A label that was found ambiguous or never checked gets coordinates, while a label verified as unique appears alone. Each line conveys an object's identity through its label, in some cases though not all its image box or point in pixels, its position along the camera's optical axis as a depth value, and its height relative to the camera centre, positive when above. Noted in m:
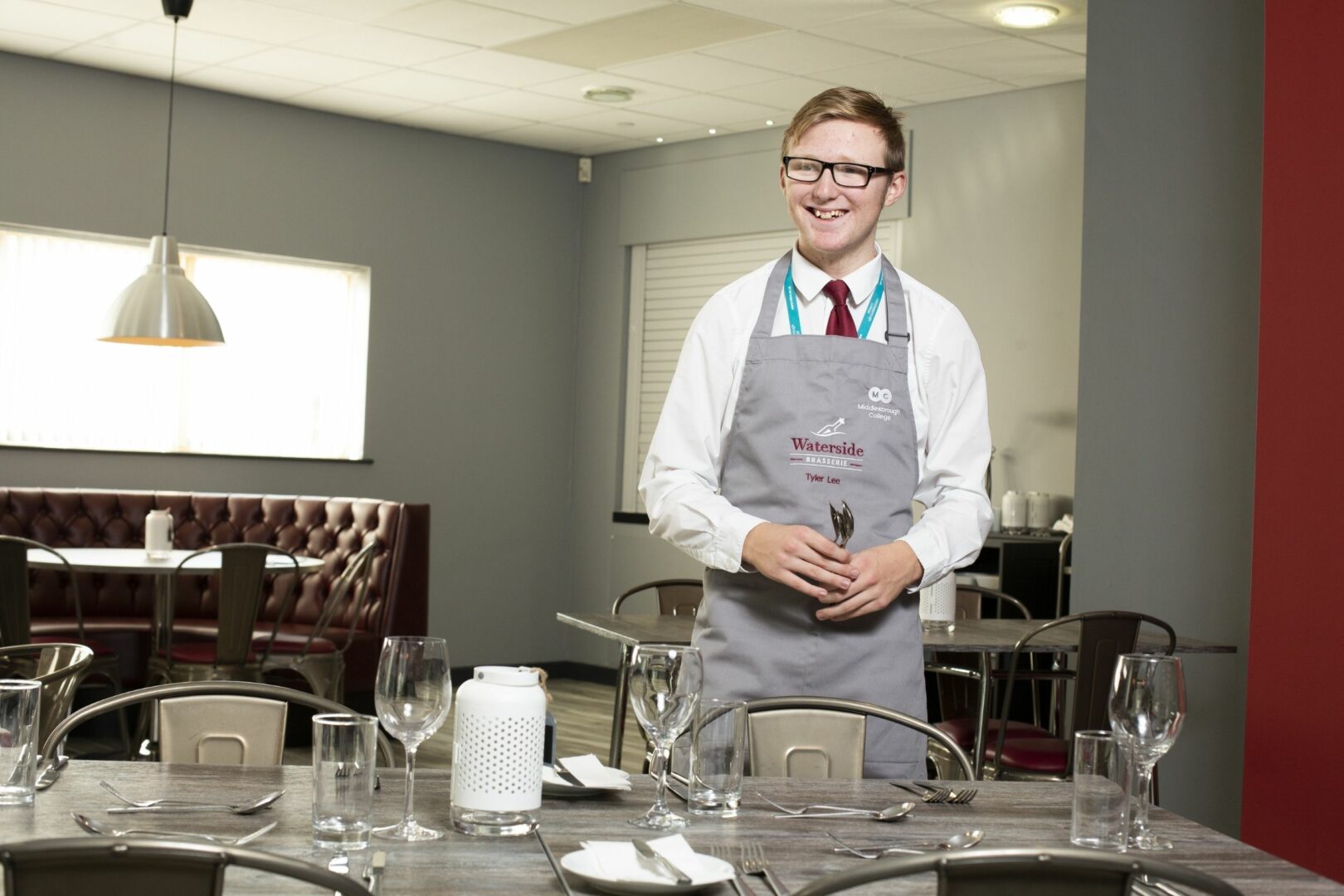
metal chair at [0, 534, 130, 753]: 4.81 -0.47
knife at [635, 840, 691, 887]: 1.38 -0.37
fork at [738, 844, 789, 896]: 1.43 -0.39
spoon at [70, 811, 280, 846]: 1.49 -0.39
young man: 2.14 +0.06
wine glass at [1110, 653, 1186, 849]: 1.70 -0.24
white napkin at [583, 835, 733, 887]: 1.39 -0.37
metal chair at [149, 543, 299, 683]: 4.91 -0.58
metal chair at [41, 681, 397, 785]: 2.08 -0.38
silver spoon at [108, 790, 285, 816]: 1.61 -0.39
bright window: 6.94 +0.46
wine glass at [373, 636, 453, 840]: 1.57 -0.24
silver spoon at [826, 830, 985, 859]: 1.55 -0.39
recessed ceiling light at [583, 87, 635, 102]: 7.11 +1.82
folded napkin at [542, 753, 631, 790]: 1.75 -0.36
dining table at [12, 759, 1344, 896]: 1.43 -0.39
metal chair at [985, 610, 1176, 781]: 3.59 -0.48
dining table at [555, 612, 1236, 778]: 3.68 -0.40
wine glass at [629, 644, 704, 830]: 1.60 -0.24
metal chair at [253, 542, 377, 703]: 5.63 -0.78
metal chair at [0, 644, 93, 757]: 2.25 -0.35
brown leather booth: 6.42 -0.38
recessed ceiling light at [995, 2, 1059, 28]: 5.50 +1.78
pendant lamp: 5.62 +0.55
